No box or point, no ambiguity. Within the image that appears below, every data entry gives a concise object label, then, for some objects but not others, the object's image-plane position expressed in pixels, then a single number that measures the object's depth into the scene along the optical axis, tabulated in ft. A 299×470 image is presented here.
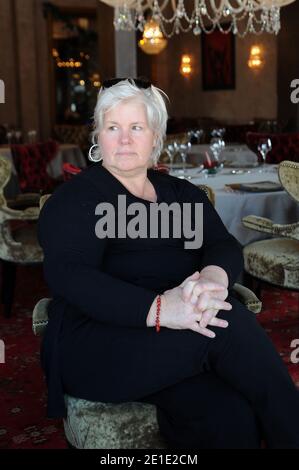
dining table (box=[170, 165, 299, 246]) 12.02
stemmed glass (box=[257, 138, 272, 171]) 15.44
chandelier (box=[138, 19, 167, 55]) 31.27
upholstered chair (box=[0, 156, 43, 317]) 12.68
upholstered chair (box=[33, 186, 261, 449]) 5.45
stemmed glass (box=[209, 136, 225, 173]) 15.67
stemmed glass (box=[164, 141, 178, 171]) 15.81
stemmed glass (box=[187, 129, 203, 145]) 20.69
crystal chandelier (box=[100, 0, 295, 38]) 22.01
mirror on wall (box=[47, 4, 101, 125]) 54.75
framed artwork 45.34
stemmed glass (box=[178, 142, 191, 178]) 15.81
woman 5.23
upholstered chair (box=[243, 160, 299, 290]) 10.33
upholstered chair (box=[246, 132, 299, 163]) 20.12
